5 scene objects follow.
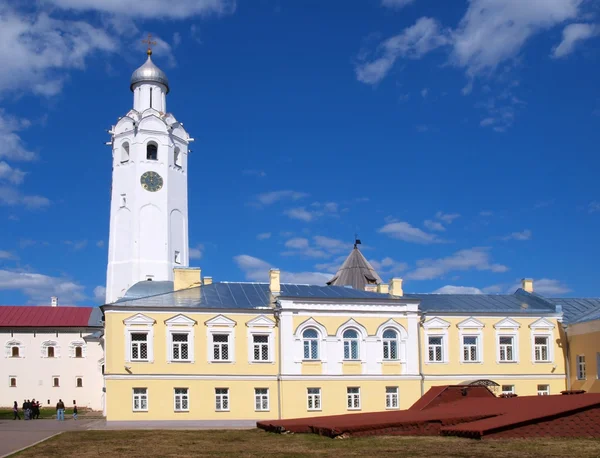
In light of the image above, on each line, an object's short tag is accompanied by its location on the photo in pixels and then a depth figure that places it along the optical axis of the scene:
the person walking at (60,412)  45.41
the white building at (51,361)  60.53
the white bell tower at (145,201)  62.66
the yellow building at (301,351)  37.44
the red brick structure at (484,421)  24.88
